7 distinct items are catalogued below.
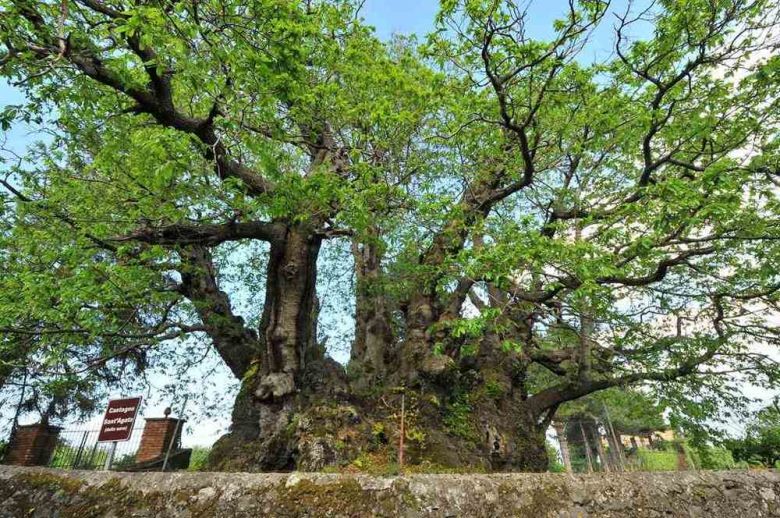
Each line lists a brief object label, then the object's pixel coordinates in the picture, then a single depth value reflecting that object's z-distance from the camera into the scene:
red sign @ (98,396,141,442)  5.89
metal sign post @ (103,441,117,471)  5.60
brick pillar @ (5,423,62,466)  10.68
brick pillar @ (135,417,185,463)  9.66
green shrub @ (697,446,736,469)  9.62
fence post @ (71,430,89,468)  10.94
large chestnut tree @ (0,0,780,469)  5.02
